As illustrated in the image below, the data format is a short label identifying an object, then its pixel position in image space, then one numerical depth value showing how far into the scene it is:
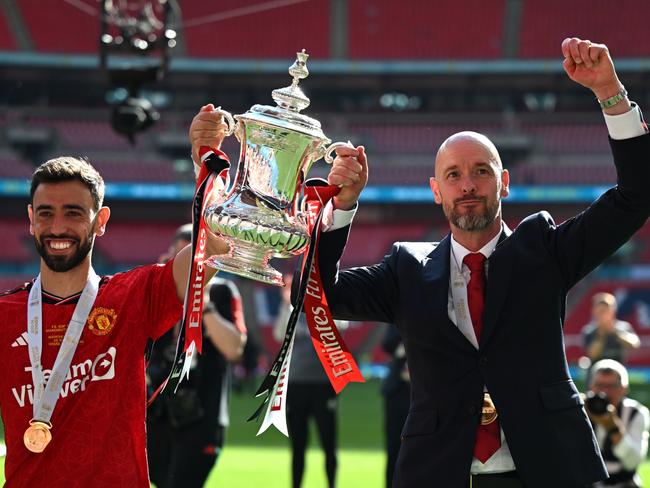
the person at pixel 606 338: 10.05
